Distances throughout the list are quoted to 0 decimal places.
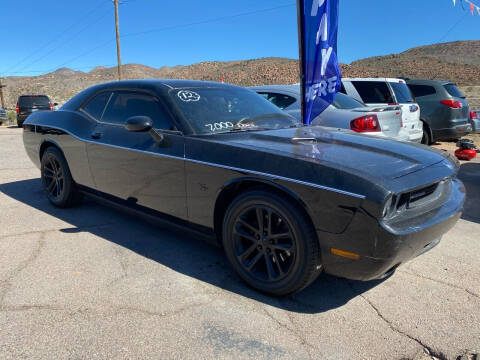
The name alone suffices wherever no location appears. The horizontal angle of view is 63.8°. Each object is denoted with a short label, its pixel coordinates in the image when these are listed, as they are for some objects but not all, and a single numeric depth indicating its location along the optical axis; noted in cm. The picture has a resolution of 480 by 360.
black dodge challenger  231
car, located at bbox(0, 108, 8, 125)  2075
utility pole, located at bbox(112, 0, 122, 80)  2787
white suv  841
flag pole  495
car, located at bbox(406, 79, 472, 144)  966
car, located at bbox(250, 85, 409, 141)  578
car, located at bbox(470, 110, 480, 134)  1016
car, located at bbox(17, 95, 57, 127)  1875
